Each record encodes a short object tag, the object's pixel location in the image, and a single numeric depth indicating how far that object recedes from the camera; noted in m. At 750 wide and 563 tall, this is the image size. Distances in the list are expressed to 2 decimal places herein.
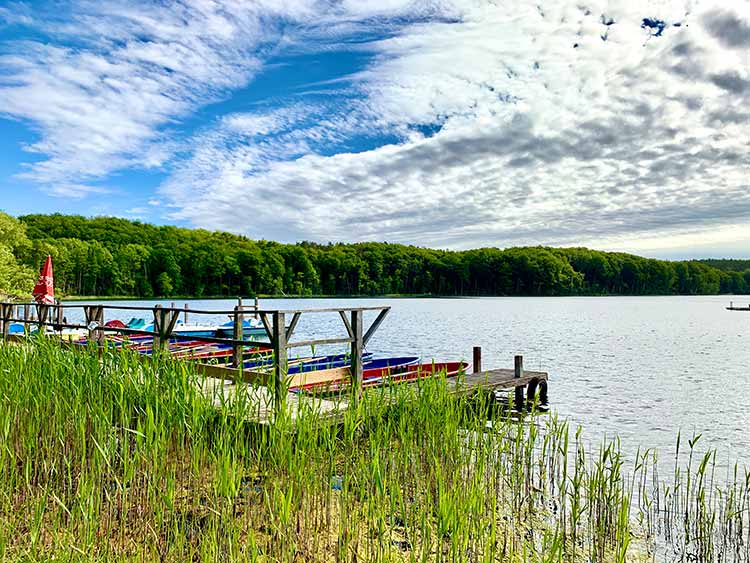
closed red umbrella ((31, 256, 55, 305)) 16.47
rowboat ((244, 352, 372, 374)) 12.20
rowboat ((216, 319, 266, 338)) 20.92
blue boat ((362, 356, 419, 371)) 12.93
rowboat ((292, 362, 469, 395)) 8.09
